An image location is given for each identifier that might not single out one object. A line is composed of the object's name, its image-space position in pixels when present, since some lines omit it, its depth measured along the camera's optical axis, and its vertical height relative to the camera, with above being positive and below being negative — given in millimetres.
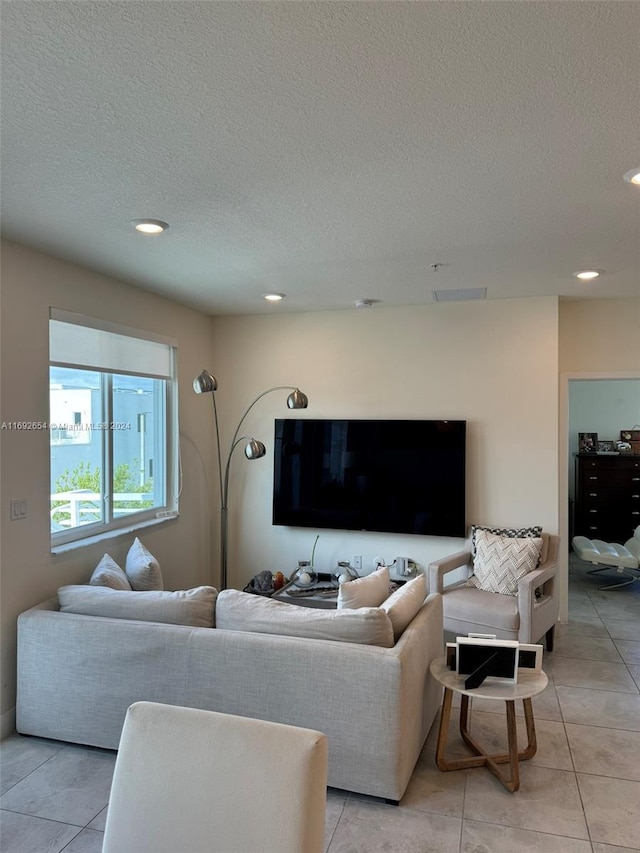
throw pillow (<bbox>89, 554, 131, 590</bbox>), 3316 -849
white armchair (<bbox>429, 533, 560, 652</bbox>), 3785 -1189
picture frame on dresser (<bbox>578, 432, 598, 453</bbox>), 7305 -166
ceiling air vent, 4328 +1025
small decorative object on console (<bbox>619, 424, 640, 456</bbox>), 7160 -125
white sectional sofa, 2406 -1135
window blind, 3484 +560
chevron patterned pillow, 4102 -952
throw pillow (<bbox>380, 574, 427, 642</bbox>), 2715 -853
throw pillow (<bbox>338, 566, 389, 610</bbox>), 2857 -820
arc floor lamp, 4117 -113
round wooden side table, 2492 -1271
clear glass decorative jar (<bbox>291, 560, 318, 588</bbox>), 4430 -1152
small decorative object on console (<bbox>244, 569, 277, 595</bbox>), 4406 -1198
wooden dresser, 6941 -803
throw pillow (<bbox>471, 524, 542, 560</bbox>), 4387 -786
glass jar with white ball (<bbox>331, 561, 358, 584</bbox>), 4527 -1165
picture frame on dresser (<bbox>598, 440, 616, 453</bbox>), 7348 -230
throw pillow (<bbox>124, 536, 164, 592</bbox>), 3541 -881
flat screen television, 4688 -388
